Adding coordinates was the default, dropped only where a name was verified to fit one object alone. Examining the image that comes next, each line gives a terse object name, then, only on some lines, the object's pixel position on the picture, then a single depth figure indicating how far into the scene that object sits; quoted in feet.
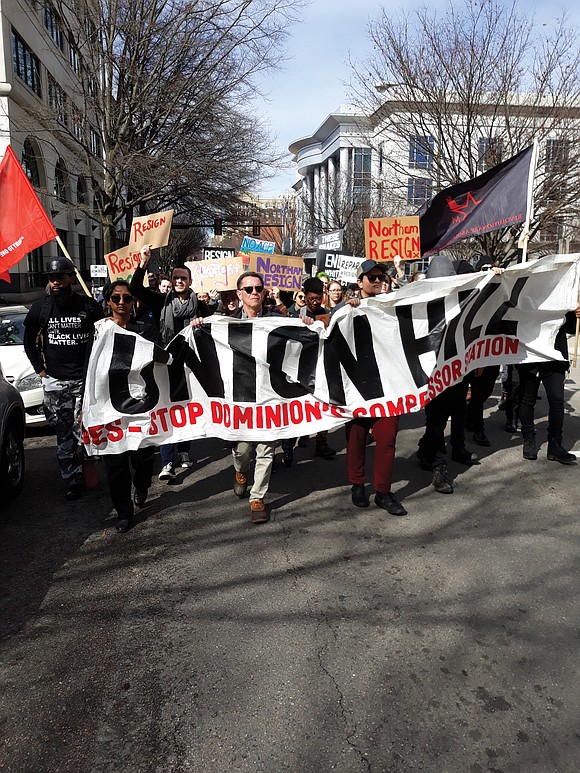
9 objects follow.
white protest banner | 16.11
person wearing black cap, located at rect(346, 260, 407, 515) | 16.19
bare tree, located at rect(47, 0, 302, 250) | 55.62
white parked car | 25.49
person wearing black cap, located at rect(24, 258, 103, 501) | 17.63
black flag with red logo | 22.45
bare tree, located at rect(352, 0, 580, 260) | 50.60
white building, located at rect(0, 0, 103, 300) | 62.34
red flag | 21.48
